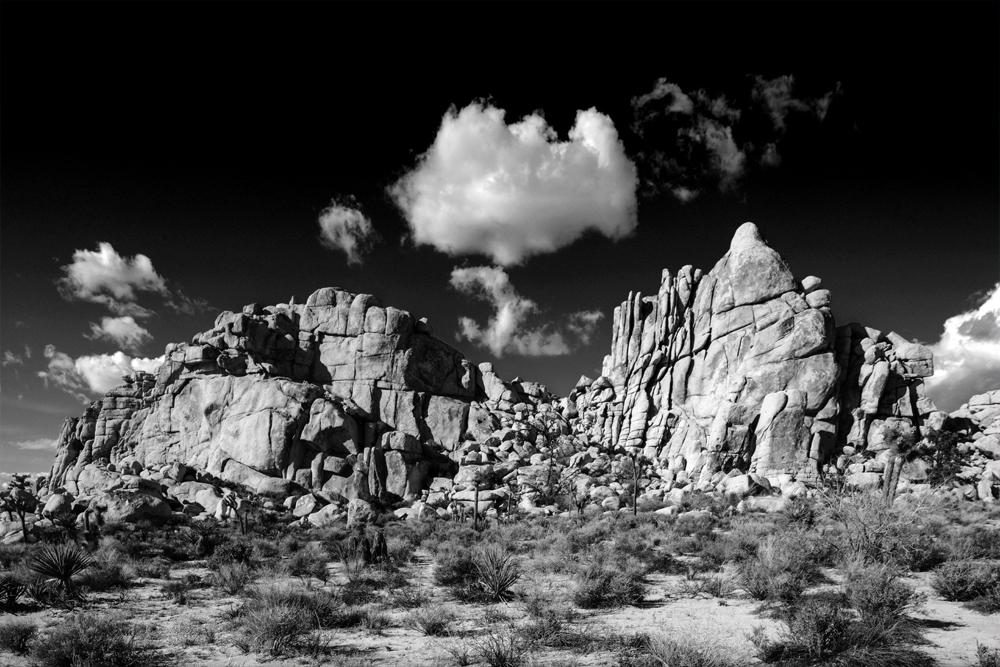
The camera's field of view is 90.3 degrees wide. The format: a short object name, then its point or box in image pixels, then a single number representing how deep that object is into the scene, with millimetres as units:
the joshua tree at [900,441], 41031
